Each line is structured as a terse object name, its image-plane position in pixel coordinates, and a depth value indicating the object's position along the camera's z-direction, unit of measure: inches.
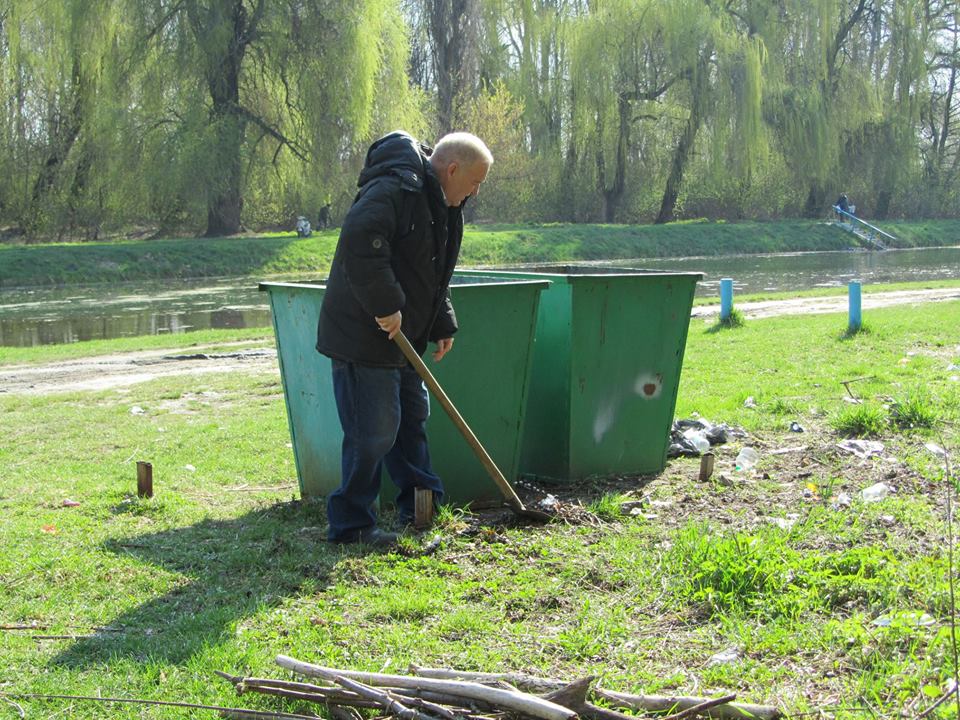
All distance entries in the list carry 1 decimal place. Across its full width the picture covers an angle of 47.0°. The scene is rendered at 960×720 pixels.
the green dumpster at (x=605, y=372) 234.5
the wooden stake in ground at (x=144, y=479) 231.1
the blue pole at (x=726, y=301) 562.6
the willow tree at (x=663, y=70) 1481.3
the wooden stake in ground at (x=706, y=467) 236.8
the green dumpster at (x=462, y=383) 216.8
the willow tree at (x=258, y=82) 1170.6
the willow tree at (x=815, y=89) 1624.0
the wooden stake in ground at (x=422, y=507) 199.8
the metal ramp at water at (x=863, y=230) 1699.1
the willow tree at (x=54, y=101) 1153.4
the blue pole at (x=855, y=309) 486.0
